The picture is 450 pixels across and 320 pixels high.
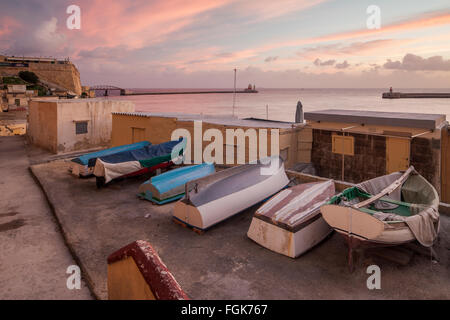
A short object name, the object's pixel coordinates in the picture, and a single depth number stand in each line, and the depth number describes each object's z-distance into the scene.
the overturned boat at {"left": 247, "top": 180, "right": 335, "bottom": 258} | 8.11
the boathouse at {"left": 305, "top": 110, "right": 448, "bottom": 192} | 13.55
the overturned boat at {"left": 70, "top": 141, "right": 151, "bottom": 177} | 15.90
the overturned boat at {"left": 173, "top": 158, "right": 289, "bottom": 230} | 9.70
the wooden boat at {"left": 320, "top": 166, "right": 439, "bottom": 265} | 7.11
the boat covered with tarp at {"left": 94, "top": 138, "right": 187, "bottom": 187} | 14.16
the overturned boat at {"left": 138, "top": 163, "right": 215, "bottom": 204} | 12.29
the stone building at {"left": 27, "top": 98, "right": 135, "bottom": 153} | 21.59
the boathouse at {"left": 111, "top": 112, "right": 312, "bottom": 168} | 15.54
